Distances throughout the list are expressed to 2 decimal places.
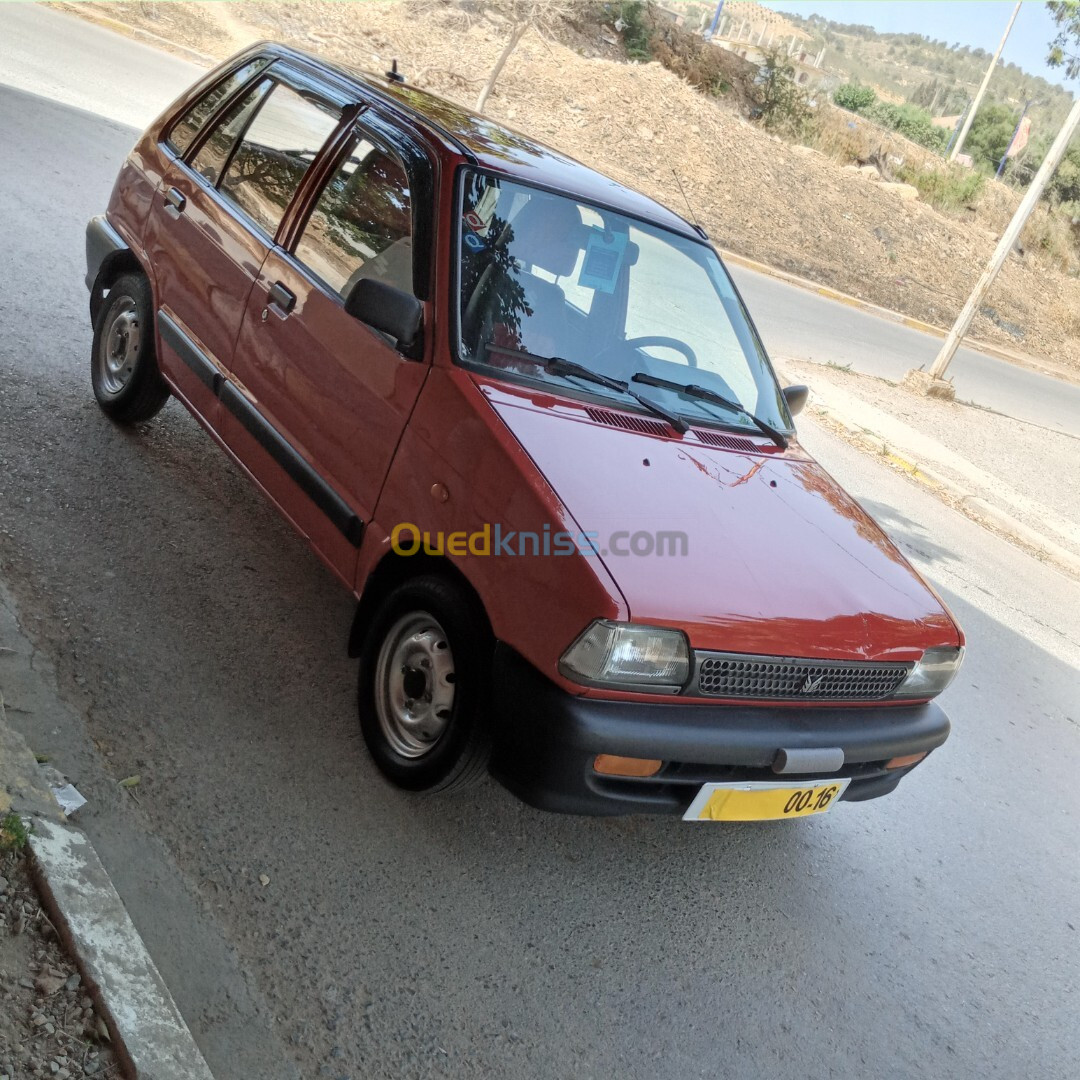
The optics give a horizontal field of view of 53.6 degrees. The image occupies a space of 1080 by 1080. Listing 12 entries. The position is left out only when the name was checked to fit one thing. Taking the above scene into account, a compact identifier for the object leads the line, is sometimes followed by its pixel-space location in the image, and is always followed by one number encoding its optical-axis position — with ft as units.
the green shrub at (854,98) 165.58
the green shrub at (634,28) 95.04
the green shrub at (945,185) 96.48
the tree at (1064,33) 45.47
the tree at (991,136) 172.86
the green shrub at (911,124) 170.30
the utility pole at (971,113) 155.44
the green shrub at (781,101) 96.22
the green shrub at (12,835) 8.02
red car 9.25
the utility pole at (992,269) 41.09
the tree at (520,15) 58.47
